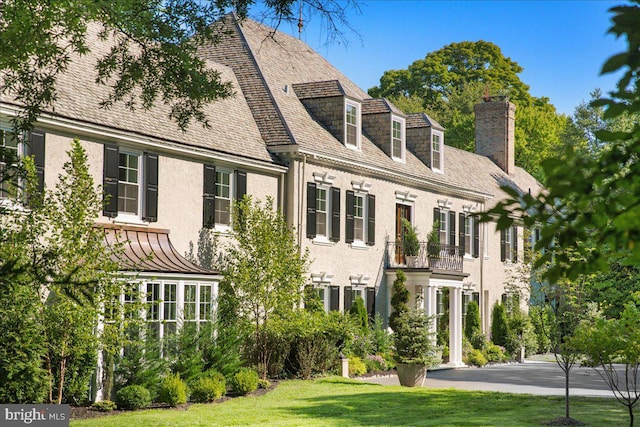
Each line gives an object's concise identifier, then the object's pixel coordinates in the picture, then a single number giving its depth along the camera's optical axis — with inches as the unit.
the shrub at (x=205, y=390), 774.8
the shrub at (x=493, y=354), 1403.8
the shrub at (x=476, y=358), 1331.2
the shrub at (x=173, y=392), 740.6
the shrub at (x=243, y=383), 826.8
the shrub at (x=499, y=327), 1487.5
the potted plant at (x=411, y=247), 1272.1
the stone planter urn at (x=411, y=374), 938.7
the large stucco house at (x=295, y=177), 826.2
